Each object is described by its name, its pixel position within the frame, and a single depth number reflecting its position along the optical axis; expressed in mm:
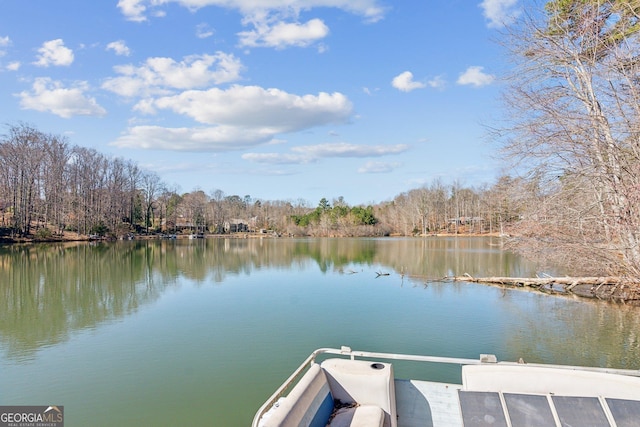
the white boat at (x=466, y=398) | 3320
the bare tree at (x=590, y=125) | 9352
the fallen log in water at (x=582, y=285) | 13734
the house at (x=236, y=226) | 82875
